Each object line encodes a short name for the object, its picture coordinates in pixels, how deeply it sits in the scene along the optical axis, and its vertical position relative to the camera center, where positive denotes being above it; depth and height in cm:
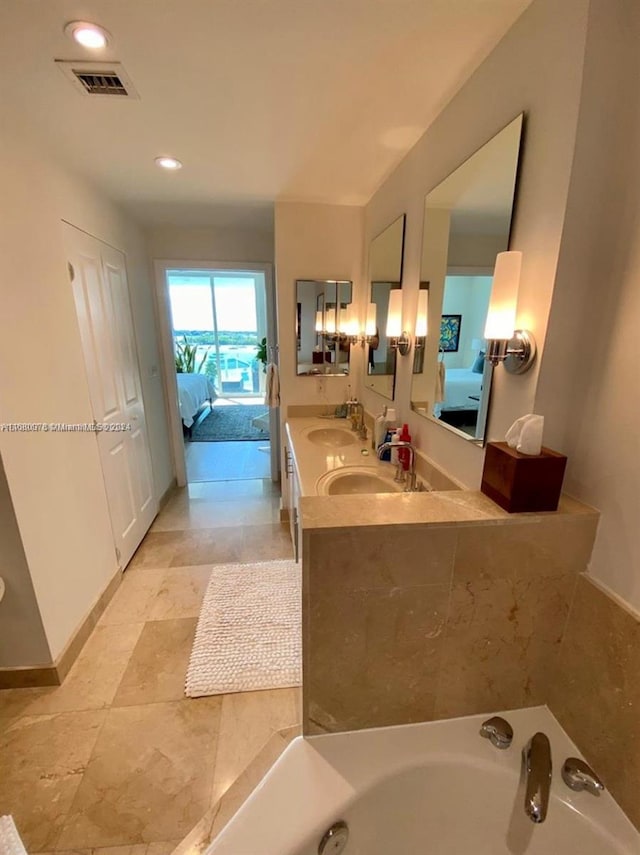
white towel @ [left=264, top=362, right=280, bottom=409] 293 -40
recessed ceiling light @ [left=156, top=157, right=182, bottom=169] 183 +89
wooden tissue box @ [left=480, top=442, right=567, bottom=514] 91 -37
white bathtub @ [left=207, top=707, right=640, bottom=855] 86 -117
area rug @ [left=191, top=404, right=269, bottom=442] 538 -145
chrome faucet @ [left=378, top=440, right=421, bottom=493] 159 -62
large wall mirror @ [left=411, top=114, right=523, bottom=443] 107 +23
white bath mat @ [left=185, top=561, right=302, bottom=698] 165 -155
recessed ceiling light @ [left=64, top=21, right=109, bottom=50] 100 +85
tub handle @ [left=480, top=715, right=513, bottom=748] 102 -113
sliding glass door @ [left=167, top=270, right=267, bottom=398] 688 +22
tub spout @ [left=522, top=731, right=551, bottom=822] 84 -108
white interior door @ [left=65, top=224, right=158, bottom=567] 203 -28
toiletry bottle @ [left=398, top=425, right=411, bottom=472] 167 -55
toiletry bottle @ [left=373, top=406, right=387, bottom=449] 192 -49
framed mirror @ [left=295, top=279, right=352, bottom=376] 257 +8
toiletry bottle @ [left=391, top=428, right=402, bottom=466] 171 -55
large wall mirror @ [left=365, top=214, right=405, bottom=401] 190 +22
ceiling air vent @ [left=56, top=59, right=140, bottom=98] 116 +87
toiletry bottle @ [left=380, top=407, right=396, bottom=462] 190 -46
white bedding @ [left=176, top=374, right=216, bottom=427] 495 -88
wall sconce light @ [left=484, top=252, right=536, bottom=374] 95 +4
